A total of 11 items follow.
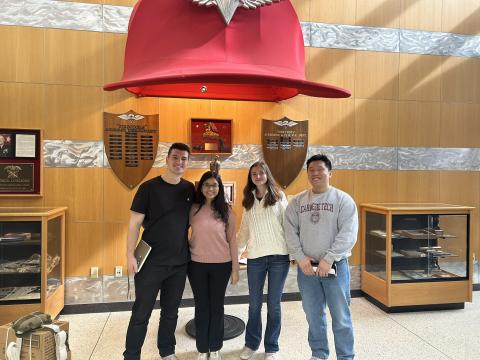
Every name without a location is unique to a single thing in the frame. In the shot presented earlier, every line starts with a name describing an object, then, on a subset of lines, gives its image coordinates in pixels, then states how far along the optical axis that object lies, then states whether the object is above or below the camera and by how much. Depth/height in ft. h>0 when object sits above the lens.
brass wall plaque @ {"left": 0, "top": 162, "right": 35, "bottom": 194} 11.79 -0.28
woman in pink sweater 8.16 -2.03
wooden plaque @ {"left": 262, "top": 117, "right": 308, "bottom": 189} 13.30 +0.99
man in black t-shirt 8.03 -1.48
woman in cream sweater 8.51 -1.85
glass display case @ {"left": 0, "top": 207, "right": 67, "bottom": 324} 10.48 -2.87
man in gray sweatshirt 7.78 -1.70
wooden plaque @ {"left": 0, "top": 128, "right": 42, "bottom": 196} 11.79 +0.26
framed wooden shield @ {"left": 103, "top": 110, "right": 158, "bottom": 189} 12.35 +0.97
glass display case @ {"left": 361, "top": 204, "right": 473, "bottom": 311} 12.57 -3.07
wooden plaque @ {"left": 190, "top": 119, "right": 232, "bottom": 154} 12.75 +1.32
